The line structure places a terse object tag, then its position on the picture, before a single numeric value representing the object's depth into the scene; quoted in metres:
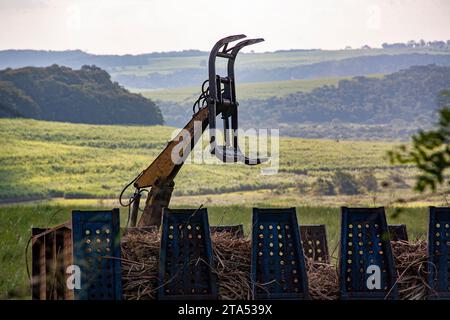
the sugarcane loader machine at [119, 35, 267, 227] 16.61
